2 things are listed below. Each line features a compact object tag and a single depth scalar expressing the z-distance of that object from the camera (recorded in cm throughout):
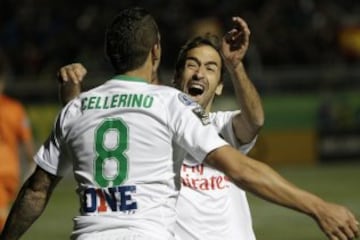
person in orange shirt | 2162
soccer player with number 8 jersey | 959
